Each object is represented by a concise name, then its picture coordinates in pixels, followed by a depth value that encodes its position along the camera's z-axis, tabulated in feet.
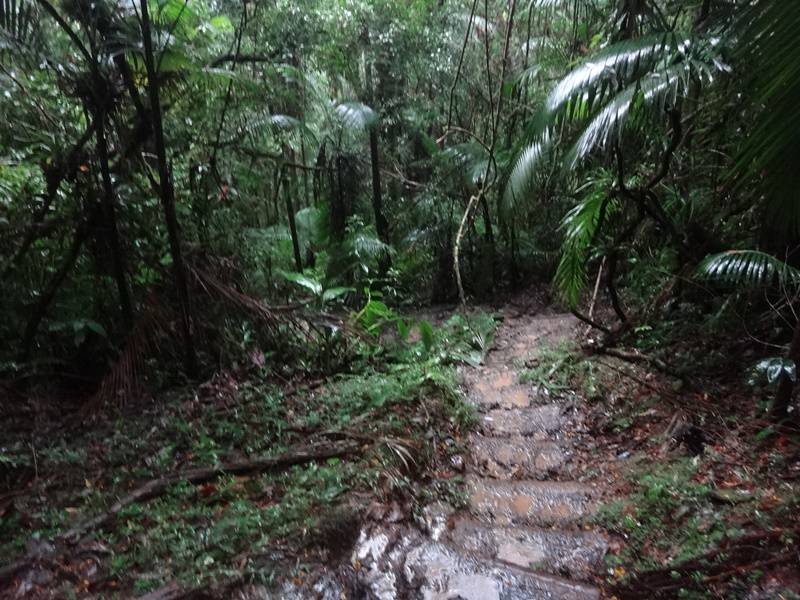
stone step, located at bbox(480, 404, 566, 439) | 13.47
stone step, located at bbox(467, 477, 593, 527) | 9.58
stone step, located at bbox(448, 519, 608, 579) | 7.91
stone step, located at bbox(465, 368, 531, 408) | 15.15
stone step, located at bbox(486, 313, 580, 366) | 18.62
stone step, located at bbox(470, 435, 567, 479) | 11.76
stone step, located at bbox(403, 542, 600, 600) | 7.28
